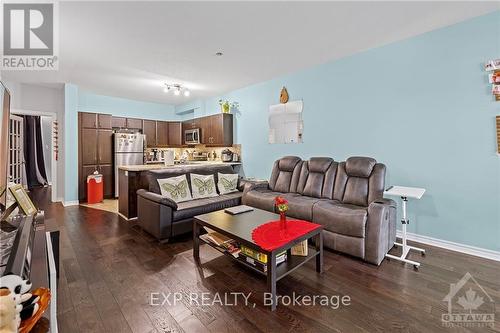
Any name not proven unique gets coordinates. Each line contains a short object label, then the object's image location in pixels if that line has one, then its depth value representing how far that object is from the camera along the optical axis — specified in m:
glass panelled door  5.56
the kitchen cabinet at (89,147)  5.50
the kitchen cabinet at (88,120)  5.48
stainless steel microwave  6.21
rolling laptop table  2.52
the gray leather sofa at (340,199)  2.56
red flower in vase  2.25
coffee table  1.86
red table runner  1.96
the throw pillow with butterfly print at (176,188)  3.58
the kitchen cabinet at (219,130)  5.48
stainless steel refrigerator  5.85
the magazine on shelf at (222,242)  2.26
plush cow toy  0.91
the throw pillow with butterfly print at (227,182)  4.32
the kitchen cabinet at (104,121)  5.70
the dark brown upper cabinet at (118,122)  6.04
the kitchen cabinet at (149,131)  6.58
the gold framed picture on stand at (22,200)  2.07
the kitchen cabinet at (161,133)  6.84
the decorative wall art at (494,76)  2.48
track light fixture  4.98
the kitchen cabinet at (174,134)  7.04
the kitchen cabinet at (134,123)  6.29
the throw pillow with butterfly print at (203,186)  3.97
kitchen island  4.08
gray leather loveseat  3.10
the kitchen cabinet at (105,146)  5.74
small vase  2.31
